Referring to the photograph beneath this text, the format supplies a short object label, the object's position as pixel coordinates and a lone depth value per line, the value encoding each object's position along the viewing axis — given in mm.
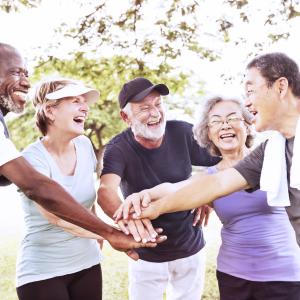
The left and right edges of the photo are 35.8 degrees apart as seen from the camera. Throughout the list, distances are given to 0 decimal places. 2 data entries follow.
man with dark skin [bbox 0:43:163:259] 2424
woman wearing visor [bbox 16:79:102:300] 2867
